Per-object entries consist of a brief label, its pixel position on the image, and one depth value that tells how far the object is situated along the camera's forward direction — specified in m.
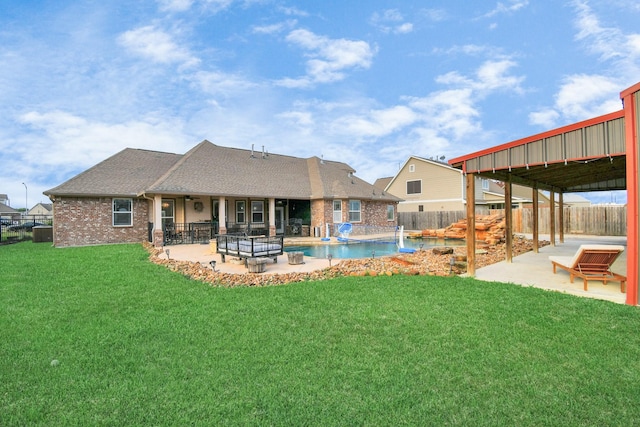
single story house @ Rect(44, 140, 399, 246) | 16.53
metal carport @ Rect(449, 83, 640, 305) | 5.54
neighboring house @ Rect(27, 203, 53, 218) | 76.24
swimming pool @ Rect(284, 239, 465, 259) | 14.18
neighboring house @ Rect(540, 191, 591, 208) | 35.56
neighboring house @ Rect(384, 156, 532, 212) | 28.95
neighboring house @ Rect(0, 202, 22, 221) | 53.93
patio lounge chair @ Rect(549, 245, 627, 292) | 6.98
